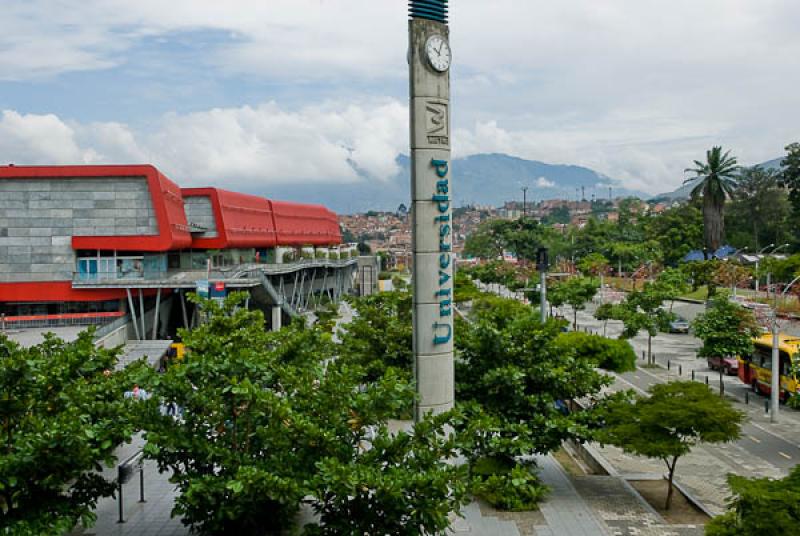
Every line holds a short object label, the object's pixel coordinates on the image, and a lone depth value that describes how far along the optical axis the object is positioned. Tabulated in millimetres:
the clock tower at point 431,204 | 20984
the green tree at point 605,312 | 60344
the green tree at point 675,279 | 77812
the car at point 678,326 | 65500
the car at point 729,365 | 45178
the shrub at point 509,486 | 21578
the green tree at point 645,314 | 51125
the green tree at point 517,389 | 21906
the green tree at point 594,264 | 99850
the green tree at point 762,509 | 13375
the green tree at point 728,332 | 38469
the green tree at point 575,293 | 65375
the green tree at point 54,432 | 13719
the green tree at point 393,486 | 13984
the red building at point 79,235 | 45344
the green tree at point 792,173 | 93688
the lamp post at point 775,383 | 32938
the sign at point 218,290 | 45312
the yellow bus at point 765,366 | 35844
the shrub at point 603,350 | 34562
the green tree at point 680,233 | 112875
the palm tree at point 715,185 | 77375
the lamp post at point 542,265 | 41719
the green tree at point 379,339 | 31469
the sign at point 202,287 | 42656
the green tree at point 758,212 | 118875
